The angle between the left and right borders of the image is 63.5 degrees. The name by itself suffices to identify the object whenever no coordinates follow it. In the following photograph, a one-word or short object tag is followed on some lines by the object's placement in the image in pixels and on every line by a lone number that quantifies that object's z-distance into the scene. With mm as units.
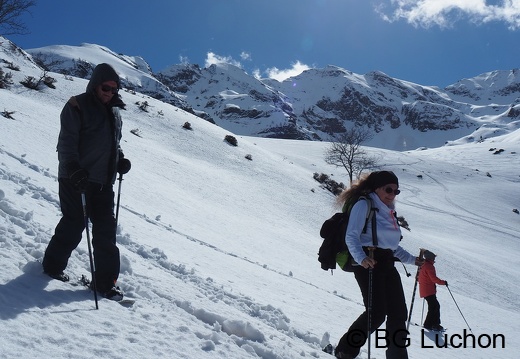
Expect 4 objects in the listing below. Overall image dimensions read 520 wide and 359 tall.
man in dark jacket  3734
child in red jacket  7602
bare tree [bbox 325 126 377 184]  33219
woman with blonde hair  3842
